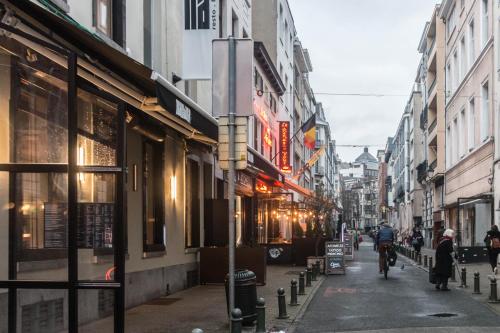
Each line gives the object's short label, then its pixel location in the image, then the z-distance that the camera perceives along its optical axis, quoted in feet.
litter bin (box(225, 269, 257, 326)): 33.45
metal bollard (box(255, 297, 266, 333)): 31.60
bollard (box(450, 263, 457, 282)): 62.72
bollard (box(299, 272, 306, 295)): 49.09
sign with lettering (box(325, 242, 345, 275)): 72.33
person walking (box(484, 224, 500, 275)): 68.18
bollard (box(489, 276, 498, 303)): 44.98
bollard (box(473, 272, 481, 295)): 51.16
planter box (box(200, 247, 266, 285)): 54.95
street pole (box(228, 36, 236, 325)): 28.84
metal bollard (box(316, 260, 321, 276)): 68.13
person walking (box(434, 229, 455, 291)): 54.08
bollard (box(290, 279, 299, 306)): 42.68
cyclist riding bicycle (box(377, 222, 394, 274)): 69.05
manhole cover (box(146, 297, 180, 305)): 44.16
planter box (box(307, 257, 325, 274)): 73.67
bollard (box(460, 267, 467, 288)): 56.43
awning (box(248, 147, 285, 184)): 60.64
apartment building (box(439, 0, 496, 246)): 95.35
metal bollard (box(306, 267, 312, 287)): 56.85
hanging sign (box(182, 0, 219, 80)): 48.90
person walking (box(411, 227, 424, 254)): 125.70
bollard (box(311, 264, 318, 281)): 64.48
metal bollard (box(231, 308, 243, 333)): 26.58
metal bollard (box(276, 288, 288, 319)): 37.04
